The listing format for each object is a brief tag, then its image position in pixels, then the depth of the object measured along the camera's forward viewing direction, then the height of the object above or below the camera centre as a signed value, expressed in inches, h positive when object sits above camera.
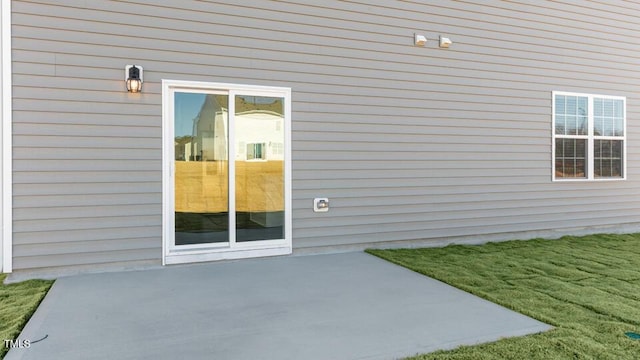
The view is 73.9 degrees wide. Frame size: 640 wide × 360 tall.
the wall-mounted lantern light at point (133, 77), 167.2 +40.7
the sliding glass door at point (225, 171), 179.3 +4.1
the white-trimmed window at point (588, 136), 263.1 +27.9
